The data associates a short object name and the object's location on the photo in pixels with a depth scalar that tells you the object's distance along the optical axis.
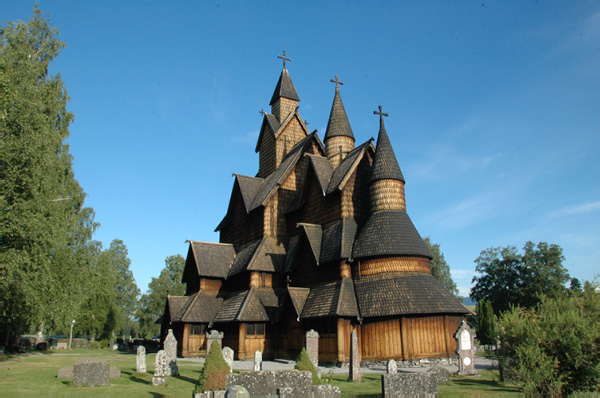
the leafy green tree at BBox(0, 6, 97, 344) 20.34
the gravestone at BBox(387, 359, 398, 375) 15.40
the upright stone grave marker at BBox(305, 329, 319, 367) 18.78
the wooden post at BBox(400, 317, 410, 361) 21.03
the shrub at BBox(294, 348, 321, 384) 12.13
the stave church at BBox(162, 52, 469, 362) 22.00
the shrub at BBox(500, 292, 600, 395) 11.52
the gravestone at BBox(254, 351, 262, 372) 18.90
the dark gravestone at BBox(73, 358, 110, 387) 14.72
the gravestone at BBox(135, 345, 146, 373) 18.60
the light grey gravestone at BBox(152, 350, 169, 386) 15.12
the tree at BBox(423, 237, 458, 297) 60.38
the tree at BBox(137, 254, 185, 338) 68.89
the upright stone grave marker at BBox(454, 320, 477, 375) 17.41
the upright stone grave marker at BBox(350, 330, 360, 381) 15.93
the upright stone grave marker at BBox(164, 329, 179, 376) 18.79
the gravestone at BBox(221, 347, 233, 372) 17.17
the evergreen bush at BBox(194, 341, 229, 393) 11.85
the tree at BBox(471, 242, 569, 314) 50.00
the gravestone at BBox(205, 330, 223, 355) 20.52
